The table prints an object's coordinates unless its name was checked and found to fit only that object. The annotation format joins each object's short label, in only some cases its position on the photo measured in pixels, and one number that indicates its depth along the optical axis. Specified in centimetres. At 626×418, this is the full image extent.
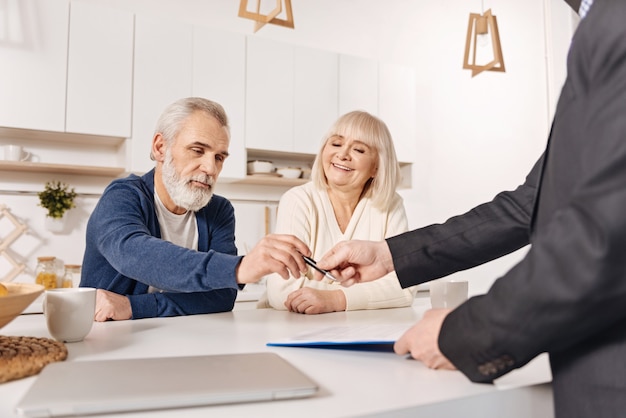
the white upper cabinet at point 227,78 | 313
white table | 57
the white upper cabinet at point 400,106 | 376
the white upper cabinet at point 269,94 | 327
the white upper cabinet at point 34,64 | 262
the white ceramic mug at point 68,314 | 91
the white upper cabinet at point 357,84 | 358
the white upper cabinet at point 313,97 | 342
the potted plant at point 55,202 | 290
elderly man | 114
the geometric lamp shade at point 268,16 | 195
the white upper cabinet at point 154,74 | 291
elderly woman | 200
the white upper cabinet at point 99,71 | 278
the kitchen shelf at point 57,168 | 274
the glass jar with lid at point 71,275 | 275
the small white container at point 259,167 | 331
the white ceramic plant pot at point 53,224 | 295
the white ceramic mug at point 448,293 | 138
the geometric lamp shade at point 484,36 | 265
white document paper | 82
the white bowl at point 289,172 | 343
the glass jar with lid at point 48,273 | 272
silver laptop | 53
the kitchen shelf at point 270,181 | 330
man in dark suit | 52
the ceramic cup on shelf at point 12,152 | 275
